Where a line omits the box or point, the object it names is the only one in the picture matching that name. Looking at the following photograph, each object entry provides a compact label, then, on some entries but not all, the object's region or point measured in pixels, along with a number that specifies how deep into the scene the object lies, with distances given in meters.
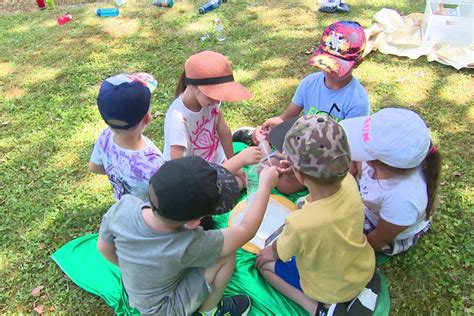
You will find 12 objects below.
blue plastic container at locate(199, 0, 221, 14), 5.86
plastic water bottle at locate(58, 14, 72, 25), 5.94
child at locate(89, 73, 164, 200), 2.09
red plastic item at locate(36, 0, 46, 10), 6.48
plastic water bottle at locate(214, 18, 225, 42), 5.26
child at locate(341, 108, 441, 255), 2.04
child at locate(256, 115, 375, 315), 1.74
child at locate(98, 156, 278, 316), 1.65
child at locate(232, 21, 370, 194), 2.72
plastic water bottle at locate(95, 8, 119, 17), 6.01
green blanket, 2.39
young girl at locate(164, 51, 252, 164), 2.48
